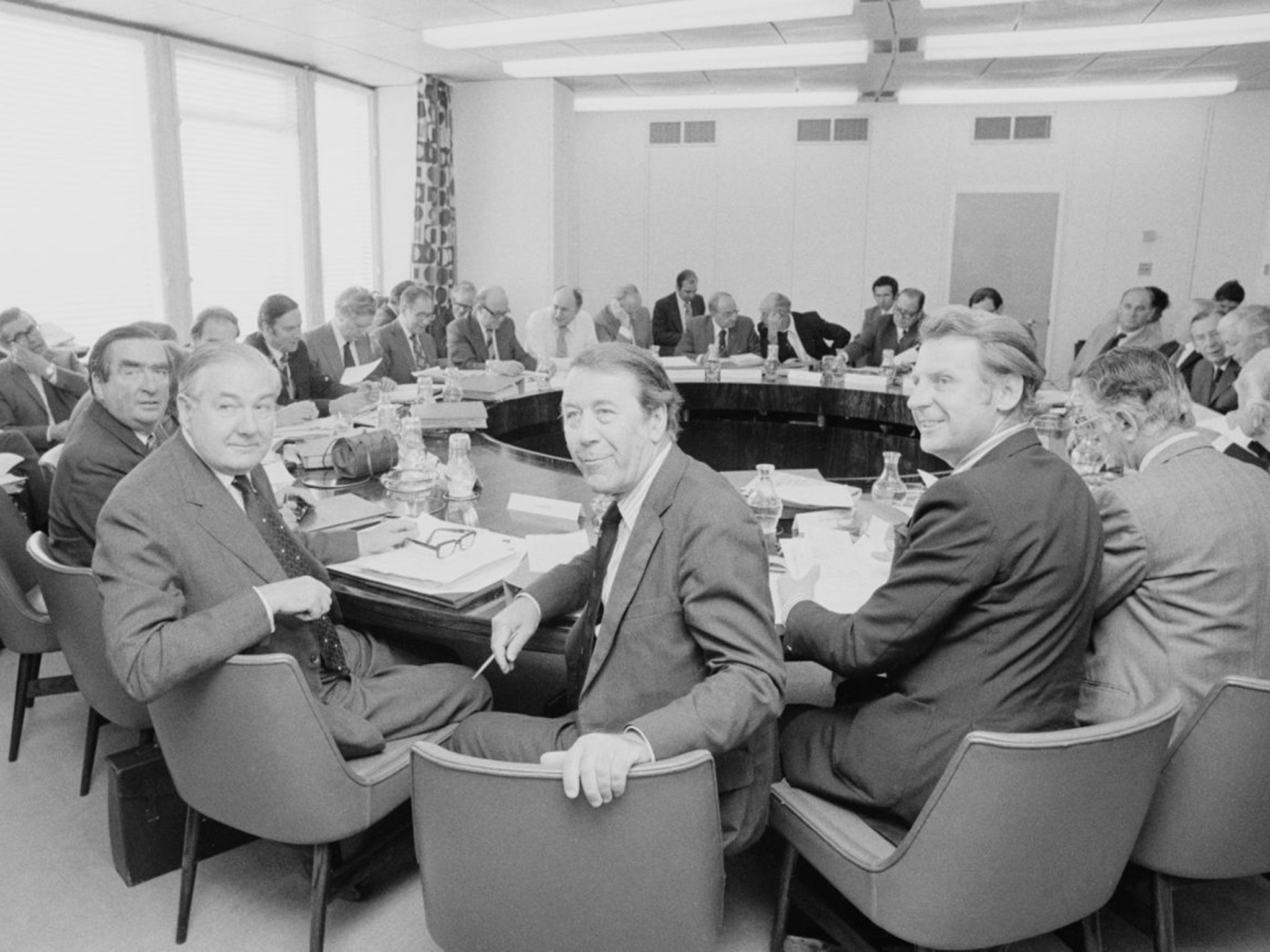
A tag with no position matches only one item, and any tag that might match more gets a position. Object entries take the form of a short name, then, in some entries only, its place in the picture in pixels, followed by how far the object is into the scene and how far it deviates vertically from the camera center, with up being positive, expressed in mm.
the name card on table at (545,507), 2719 -644
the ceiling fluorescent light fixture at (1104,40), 5914 +1621
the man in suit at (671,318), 8219 -287
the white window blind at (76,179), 5648 +576
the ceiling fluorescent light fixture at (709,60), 6535 +1614
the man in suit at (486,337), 6262 -375
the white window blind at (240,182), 6699 +696
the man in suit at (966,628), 1583 -576
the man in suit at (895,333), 7164 -337
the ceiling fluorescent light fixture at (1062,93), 7855 +1696
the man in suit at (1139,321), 5730 -157
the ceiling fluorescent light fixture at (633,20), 5445 +1600
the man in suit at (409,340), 5660 -366
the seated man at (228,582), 1640 -571
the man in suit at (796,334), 7000 -375
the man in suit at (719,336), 7367 -389
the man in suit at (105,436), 2496 -434
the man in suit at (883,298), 7562 -69
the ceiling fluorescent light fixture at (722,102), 8578 +1676
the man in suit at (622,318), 7500 -270
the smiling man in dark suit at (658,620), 1479 -554
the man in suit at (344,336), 5121 -318
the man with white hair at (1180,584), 1772 -535
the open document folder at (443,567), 2105 -653
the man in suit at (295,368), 4191 -446
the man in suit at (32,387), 4172 -509
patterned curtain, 8148 +740
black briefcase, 2174 -1270
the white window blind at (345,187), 8062 +790
